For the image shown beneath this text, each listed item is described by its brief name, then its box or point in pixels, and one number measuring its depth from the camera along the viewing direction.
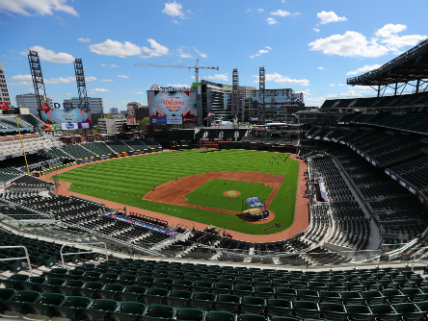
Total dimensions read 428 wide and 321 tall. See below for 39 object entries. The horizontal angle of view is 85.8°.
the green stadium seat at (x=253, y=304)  7.04
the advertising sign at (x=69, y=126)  70.12
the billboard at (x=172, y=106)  81.69
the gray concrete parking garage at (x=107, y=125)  164.38
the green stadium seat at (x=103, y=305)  6.58
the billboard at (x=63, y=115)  68.25
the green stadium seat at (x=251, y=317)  6.24
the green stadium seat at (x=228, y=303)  7.11
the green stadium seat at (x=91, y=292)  7.70
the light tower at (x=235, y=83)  165.88
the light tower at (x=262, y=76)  122.79
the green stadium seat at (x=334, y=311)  6.85
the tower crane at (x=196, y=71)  173.06
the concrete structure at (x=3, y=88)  129.88
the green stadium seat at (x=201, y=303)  7.25
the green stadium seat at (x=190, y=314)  6.32
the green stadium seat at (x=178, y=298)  7.36
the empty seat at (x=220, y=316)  6.25
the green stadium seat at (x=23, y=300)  6.22
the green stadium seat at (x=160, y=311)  6.43
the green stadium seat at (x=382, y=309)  7.15
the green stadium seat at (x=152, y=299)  7.43
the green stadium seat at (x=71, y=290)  7.71
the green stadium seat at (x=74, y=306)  6.09
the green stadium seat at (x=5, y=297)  6.30
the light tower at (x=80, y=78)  79.69
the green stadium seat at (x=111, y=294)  7.65
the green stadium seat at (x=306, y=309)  6.96
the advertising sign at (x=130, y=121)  88.43
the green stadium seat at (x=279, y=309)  6.98
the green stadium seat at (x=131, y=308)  6.50
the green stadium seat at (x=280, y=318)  6.14
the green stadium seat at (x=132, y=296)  7.54
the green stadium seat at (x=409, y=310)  6.86
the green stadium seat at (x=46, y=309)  6.12
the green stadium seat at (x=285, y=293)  8.48
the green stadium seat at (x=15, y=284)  7.95
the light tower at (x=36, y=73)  72.56
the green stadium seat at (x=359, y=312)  6.87
